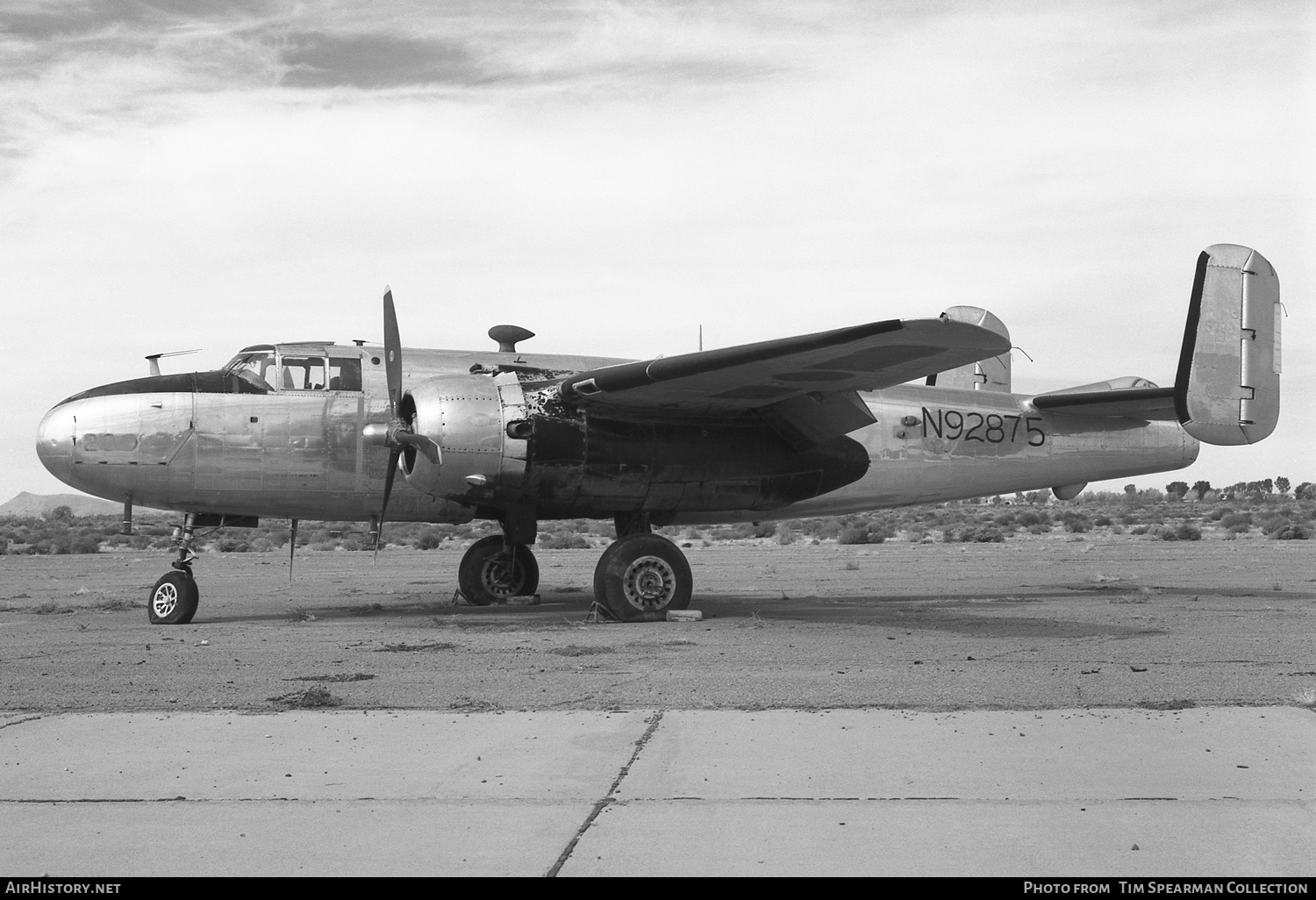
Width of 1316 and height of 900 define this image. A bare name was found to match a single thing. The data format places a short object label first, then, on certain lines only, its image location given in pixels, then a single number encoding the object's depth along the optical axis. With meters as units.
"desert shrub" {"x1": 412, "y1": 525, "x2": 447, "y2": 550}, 45.64
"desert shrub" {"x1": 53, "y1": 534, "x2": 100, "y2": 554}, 43.12
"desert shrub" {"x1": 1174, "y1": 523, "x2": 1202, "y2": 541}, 43.21
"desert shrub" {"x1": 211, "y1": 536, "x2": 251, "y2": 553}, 42.81
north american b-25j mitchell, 13.84
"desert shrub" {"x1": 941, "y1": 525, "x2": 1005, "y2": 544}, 46.38
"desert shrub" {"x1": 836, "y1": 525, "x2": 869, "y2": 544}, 46.84
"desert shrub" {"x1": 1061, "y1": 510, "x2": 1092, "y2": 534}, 52.16
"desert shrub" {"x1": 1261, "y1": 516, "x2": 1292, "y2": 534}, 47.22
